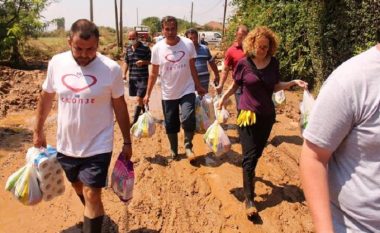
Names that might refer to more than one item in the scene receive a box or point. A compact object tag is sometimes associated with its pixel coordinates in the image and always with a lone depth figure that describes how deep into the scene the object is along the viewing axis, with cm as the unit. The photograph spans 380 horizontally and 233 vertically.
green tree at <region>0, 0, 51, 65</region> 1856
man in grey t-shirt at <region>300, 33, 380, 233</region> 169
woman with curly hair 473
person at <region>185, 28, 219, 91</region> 782
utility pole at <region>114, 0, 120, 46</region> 2934
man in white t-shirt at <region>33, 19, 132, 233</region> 362
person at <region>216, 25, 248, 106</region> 675
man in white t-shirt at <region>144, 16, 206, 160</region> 622
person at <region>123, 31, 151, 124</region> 832
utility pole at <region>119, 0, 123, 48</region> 2995
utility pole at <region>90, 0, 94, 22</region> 2400
